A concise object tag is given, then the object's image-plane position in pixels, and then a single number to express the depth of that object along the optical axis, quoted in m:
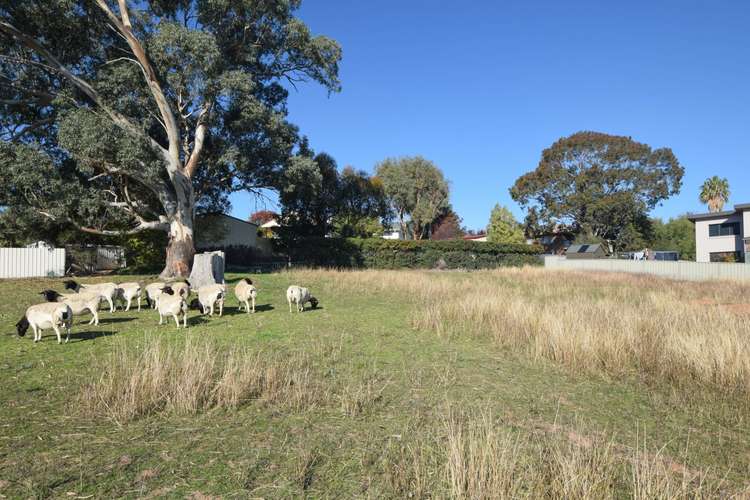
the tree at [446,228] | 72.00
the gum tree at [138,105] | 20.28
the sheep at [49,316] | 8.83
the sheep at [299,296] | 13.82
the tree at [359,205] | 48.06
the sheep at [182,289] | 12.48
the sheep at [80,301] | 10.61
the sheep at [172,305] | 10.70
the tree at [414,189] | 61.81
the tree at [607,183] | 61.31
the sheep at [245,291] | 13.46
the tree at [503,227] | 65.12
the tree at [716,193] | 63.06
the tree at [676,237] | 63.50
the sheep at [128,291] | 13.39
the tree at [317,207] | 42.25
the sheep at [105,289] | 13.04
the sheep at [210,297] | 12.52
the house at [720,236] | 44.47
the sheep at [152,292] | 13.86
